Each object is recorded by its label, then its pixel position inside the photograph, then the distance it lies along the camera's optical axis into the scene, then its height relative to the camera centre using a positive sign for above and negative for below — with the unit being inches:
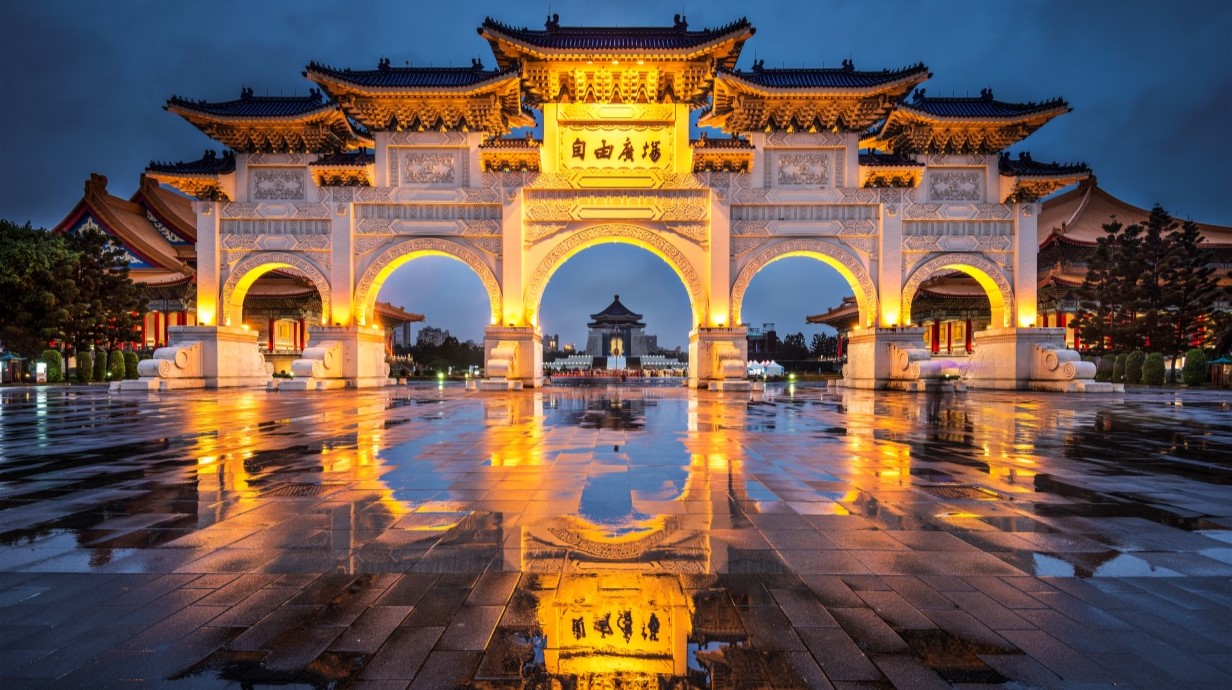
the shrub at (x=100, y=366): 1099.3 -21.4
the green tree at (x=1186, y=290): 995.9 +101.4
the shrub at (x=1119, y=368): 1052.5 -35.6
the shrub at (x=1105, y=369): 1111.6 -40.6
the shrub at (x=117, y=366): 1073.5 -21.1
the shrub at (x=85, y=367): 1072.8 -22.7
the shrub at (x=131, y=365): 1106.1 -20.0
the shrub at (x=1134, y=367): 1034.1 -33.5
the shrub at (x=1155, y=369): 999.6 -36.1
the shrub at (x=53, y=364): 1133.7 -17.9
